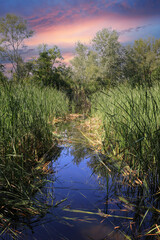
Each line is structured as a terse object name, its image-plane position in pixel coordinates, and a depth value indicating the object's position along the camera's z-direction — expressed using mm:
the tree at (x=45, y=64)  13312
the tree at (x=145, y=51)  26800
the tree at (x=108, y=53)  19391
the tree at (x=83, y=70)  12686
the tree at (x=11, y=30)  24344
